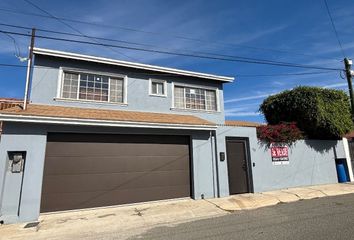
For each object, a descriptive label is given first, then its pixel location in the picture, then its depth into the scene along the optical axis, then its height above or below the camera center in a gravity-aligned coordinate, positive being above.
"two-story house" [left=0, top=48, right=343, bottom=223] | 8.05 +0.99
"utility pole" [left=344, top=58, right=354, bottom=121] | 13.38 +4.89
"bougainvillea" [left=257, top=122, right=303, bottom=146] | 12.12 +1.65
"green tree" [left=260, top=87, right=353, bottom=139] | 13.55 +3.11
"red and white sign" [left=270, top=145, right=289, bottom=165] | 12.12 +0.66
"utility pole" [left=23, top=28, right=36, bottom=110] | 9.19 +4.05
